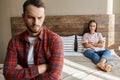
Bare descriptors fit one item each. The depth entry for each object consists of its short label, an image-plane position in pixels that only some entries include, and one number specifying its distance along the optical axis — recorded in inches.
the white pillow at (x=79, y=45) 151.9
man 60.2
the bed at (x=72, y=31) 119.0
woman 125.9
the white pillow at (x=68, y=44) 152.5
